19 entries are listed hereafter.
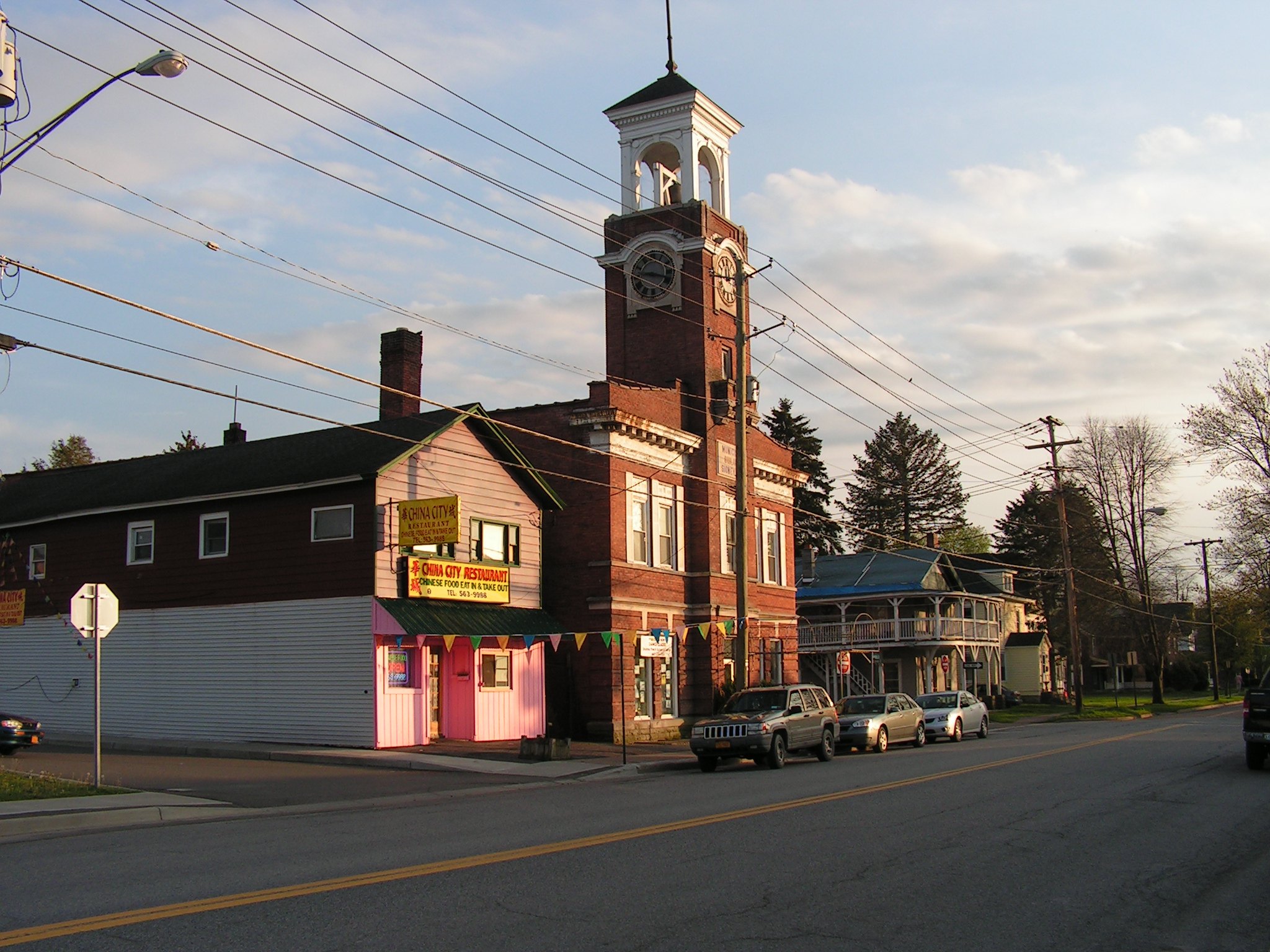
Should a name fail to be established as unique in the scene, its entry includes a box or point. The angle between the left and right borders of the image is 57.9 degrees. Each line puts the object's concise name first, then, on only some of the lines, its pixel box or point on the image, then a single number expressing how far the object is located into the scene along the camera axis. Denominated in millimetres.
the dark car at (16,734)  21953
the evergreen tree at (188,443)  65750
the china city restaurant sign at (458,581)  25812
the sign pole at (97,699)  16797
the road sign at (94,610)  17141
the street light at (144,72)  13492
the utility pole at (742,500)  27203
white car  33469
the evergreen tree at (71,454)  69812
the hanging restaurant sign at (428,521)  24484
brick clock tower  31812
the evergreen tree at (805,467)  74062
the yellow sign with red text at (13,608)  30562
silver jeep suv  22922
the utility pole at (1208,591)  73938
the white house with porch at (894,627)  51969
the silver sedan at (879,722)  28312
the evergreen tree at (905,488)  90812
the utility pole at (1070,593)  48550
